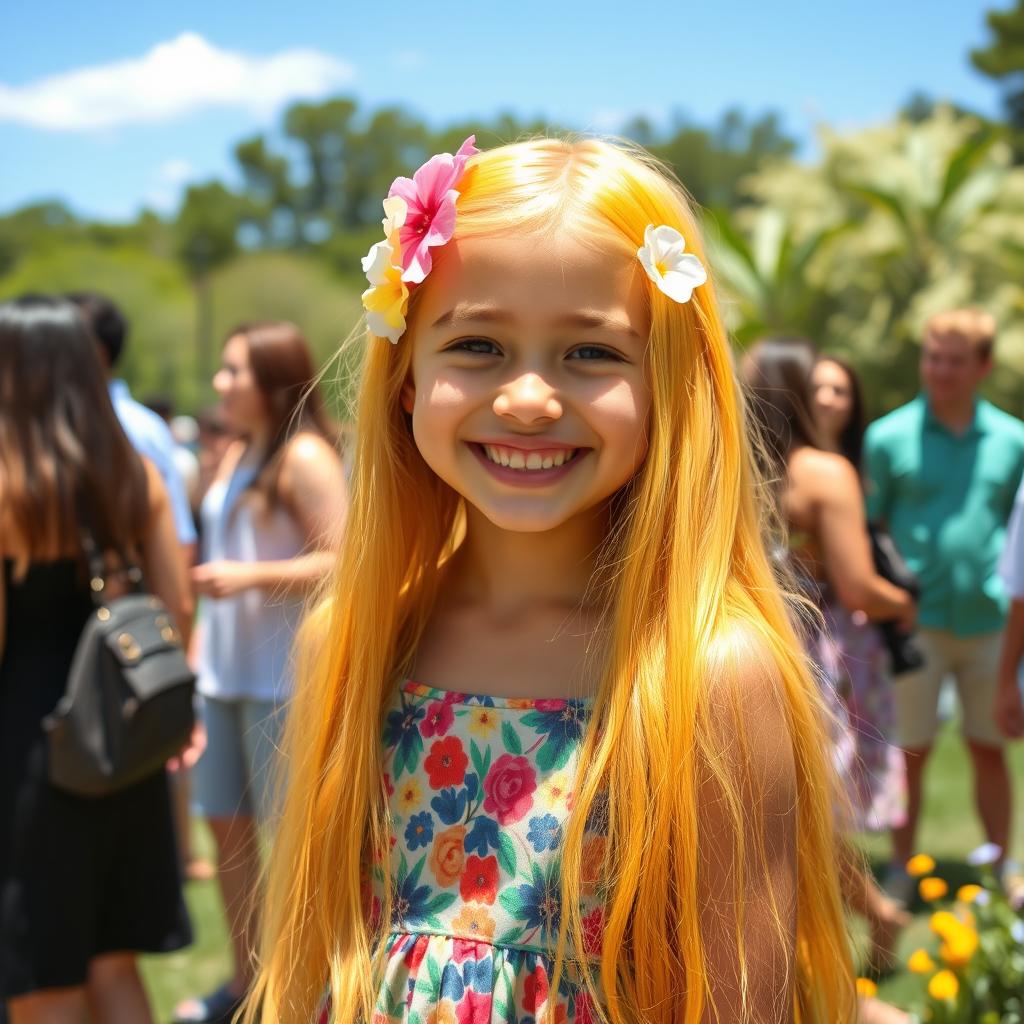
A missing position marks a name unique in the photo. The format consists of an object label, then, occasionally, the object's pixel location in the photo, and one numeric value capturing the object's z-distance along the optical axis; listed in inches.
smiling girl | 56.2
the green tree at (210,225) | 2571.4
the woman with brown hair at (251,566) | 148.3
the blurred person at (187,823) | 196.1
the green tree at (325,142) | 2965.1
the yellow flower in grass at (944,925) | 108.9
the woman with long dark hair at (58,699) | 112.0
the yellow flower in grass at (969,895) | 117.0
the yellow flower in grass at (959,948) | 107.0
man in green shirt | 187.8
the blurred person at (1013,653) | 141.9
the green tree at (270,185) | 2857.8
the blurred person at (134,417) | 167.8
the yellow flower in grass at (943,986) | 105.0
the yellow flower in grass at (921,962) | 107.1
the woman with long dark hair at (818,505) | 151.9
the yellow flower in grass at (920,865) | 119.8
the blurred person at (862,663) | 166.9
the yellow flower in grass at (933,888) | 118.2
